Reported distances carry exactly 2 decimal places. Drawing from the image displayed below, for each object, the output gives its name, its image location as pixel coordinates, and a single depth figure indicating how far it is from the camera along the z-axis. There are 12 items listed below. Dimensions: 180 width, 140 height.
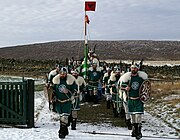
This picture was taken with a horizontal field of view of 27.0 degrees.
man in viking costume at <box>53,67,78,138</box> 9.52
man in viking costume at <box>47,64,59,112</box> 9.53
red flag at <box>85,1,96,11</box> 16.17
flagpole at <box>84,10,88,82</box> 16.02
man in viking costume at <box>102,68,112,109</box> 15.73
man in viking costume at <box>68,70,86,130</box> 10.69
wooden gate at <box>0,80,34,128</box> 10.81
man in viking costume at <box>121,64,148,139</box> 9.59
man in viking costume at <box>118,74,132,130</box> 9.88
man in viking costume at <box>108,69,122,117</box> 13.62
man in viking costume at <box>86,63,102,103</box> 16.55
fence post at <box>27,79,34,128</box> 10.86
